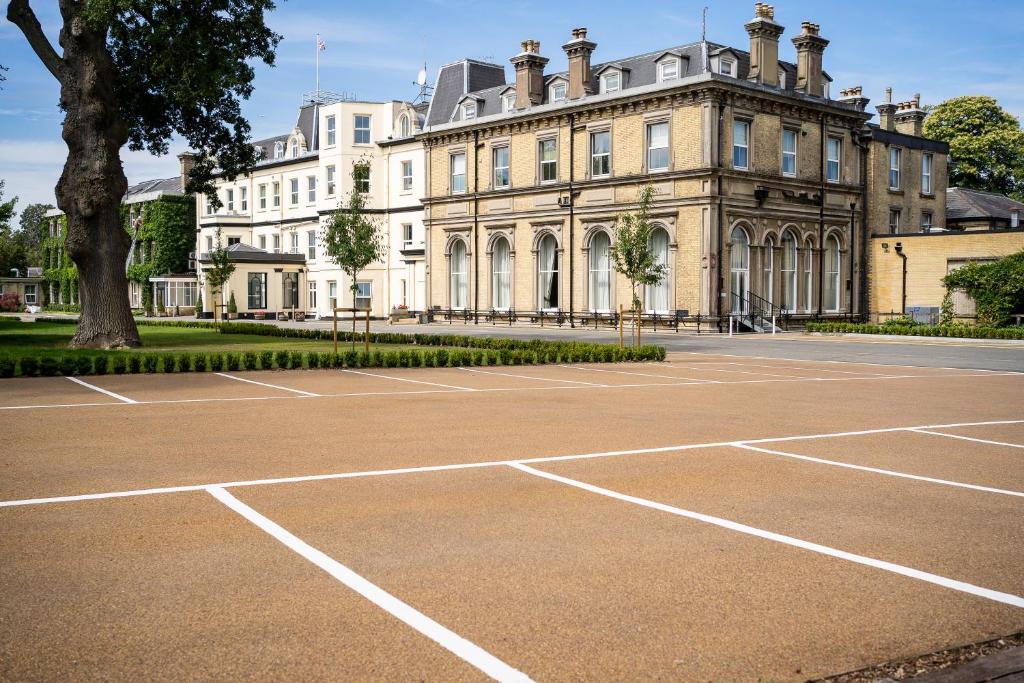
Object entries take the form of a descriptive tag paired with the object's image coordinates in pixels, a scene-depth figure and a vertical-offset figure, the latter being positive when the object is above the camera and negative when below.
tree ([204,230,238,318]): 43.12 +2.00
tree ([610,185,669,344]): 26.78 +1.74
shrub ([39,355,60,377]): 17.88 -0.96
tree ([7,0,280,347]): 23.48 +5.73
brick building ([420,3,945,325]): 39.22 +5.79
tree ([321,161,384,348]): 28.67 +2.22
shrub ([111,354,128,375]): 18.58 -0.96
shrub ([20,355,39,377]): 17.81 -0.95
